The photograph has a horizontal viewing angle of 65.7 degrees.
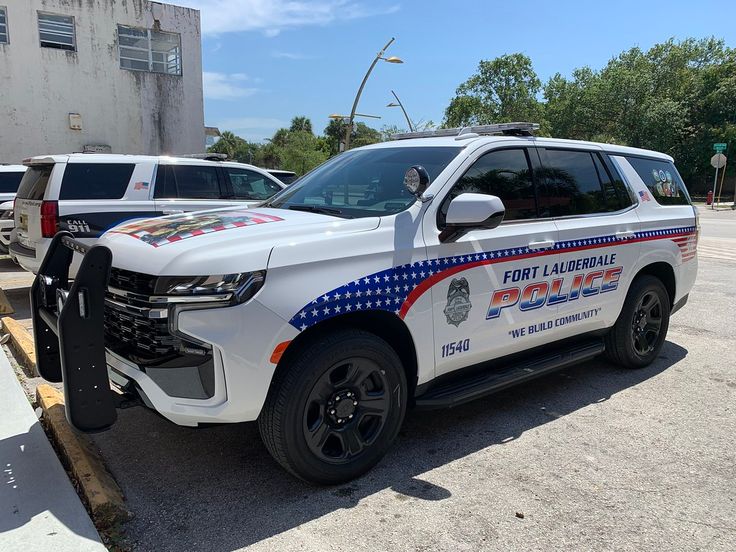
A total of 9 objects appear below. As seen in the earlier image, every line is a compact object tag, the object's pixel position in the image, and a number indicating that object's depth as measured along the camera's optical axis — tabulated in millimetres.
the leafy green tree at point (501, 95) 54719
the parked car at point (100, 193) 6641
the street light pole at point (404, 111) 37841
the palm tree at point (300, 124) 86750
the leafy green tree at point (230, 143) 84812
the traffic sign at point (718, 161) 29342
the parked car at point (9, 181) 10489
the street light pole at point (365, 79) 24031
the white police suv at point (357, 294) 2604
